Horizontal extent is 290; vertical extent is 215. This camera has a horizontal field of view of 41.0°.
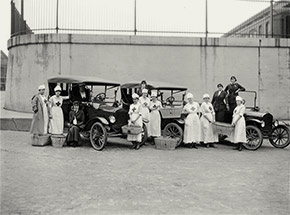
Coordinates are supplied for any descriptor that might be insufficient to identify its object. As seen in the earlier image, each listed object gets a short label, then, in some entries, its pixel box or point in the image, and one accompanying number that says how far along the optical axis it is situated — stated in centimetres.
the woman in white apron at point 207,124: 1164
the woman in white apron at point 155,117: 1184
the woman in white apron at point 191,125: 1132
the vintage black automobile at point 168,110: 1161
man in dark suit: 1173
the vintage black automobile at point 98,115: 1073
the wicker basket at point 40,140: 1116
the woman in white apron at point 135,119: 1084
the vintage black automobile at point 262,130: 1099
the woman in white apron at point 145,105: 1180
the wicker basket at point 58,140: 1095
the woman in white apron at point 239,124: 1078
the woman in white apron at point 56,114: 1165
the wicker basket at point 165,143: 1081
